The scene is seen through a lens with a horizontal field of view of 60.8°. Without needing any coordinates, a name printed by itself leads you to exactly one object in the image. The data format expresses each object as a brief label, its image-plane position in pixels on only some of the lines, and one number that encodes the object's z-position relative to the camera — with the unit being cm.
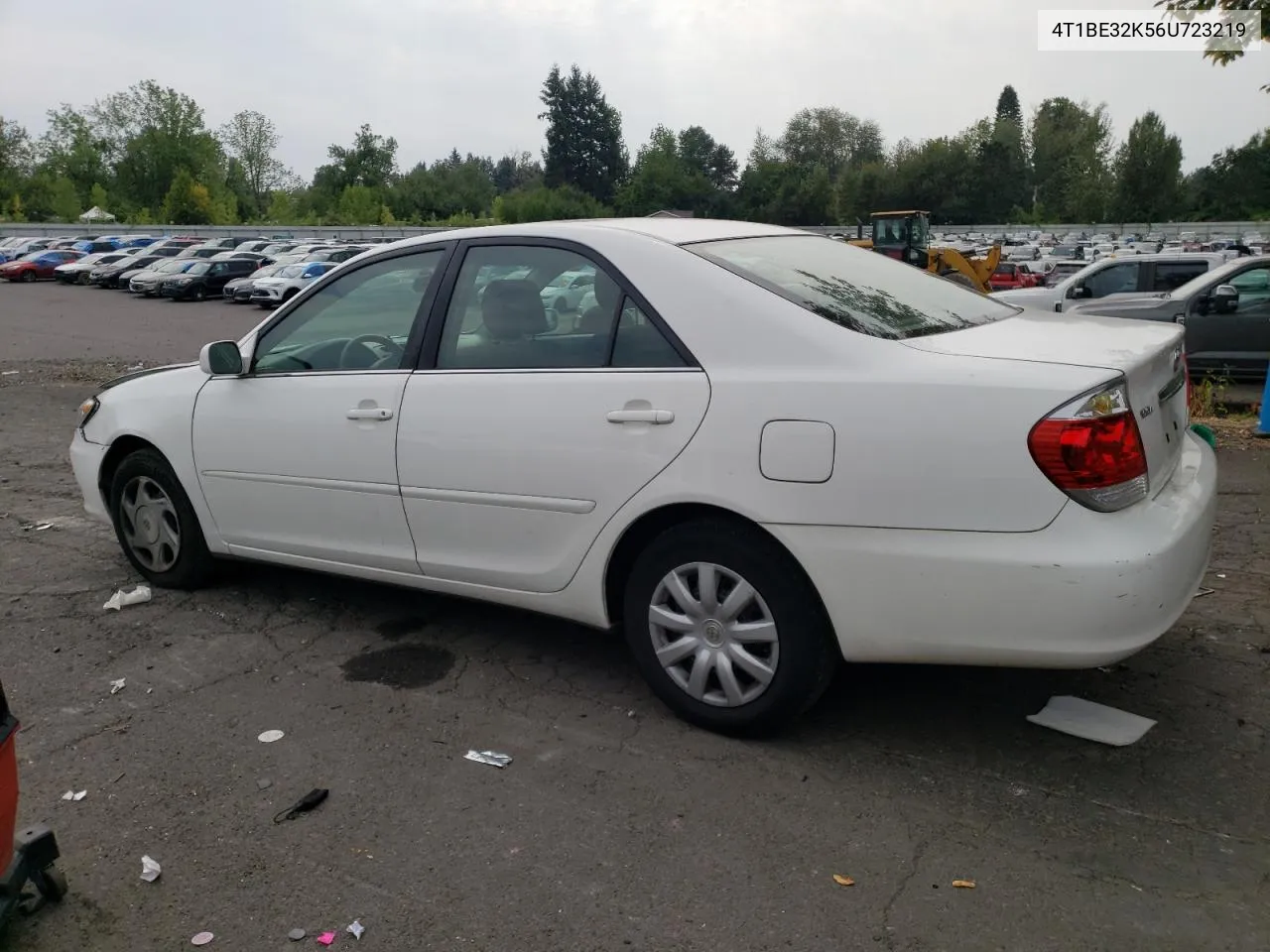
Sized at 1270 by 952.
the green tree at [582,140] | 10425
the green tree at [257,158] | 10025
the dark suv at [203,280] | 3466
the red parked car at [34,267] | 4444
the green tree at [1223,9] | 972
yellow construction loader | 2473
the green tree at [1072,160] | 8606
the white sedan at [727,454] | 301
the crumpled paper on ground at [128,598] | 514
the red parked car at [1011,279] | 3203
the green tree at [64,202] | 7994
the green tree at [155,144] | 8506
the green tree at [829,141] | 11506
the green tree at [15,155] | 8401
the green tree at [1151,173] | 7806
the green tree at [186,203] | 7744
